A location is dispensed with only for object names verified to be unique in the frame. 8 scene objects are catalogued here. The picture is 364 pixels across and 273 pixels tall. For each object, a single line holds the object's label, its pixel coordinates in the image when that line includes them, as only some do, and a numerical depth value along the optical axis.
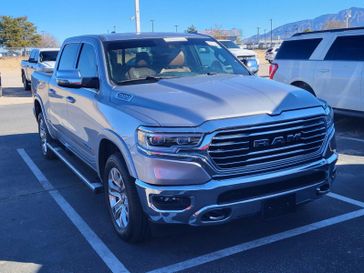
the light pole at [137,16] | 22.09
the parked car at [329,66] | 8.69
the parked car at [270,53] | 37.78
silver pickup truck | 3.50
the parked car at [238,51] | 20.73
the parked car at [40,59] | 18.20
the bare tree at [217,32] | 84.65
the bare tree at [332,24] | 88.66
